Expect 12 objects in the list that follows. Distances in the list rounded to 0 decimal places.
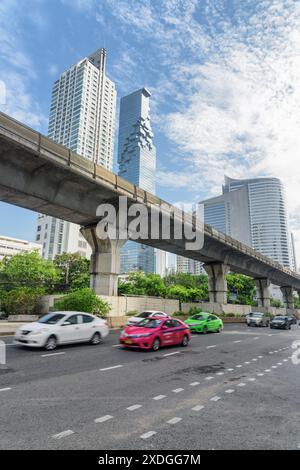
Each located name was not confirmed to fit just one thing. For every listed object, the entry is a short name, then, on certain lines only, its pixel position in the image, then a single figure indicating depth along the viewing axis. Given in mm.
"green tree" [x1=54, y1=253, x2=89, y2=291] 53531
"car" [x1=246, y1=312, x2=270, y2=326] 33844
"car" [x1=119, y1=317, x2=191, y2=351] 12688
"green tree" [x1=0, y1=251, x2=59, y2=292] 52938
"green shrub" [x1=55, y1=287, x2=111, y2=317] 20812
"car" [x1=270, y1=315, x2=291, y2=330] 31562
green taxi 22078
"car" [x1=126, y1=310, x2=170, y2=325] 20578
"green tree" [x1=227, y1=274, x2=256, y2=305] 78562
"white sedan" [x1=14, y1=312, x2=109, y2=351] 11500
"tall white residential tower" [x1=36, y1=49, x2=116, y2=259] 157250
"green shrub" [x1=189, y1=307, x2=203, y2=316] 32781
